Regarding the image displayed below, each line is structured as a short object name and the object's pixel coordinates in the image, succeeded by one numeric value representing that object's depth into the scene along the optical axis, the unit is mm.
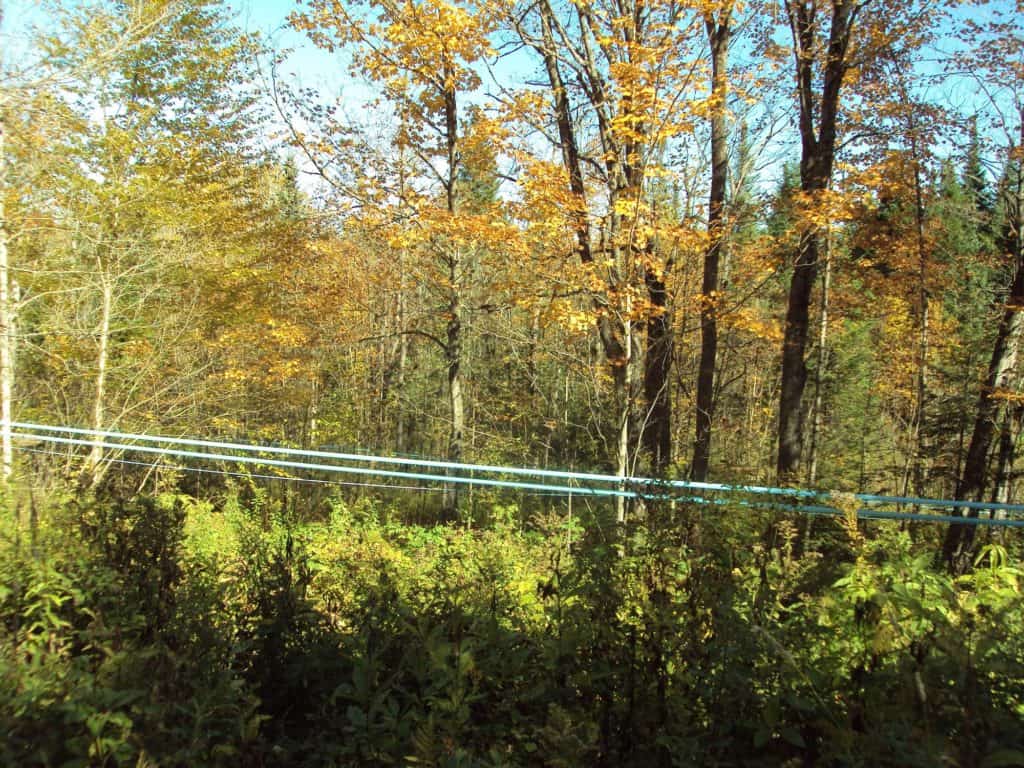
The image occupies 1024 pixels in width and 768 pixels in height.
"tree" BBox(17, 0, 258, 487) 7160
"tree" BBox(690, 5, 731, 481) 8368
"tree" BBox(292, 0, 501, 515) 8688
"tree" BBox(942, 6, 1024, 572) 8438
